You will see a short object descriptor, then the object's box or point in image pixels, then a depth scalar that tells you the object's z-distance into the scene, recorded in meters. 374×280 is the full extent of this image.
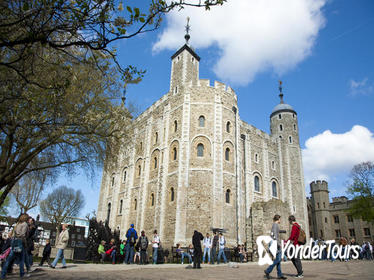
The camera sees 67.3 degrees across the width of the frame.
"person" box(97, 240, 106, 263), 12.85
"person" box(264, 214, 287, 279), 6.69
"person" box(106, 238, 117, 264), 12.50
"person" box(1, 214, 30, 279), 6.91
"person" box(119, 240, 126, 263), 13.82
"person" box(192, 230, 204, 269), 10.29
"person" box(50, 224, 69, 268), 9.18
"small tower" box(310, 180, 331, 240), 41.56
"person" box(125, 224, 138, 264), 11.86
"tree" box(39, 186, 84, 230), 41.41
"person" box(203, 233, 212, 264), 13.49
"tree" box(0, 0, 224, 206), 4.37
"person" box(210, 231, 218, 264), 13.16
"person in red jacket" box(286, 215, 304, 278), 7.07
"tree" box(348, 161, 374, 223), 31.34
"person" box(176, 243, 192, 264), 14.06
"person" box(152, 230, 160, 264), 12.52
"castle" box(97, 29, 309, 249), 20.22
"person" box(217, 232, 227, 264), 13.69
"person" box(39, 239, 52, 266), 10.57
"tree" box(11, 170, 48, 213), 26.88
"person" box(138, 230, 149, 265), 12.09
